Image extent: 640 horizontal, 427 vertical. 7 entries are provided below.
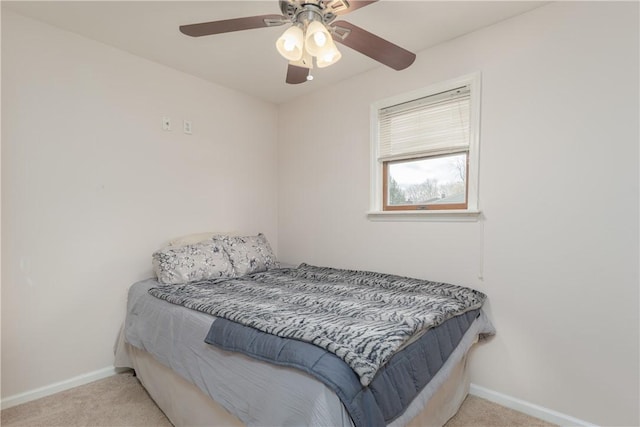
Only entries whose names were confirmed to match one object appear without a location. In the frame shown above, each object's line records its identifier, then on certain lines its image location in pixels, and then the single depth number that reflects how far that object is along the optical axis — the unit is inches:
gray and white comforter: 45.5
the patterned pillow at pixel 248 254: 99.4
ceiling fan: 54.4
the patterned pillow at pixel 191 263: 86.0
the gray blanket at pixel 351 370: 39.7
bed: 41.3
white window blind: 85.3
